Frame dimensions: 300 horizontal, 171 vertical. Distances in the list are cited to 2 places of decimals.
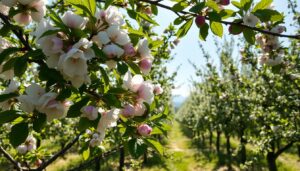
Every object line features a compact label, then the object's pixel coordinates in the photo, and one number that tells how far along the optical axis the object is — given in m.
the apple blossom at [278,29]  0.63
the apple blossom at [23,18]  0.45
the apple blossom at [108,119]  0.44
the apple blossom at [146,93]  0.44
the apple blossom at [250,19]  0.48
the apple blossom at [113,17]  0.41
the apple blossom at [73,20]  0.38
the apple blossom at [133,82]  0.44
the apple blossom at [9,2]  0.40
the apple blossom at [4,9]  0.47
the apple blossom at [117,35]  0.40
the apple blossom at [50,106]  0.39
